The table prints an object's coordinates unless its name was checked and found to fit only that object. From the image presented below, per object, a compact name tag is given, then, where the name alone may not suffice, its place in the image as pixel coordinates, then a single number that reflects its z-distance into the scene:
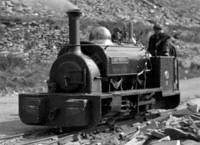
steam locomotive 9.95
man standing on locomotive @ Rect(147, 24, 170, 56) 13.19
